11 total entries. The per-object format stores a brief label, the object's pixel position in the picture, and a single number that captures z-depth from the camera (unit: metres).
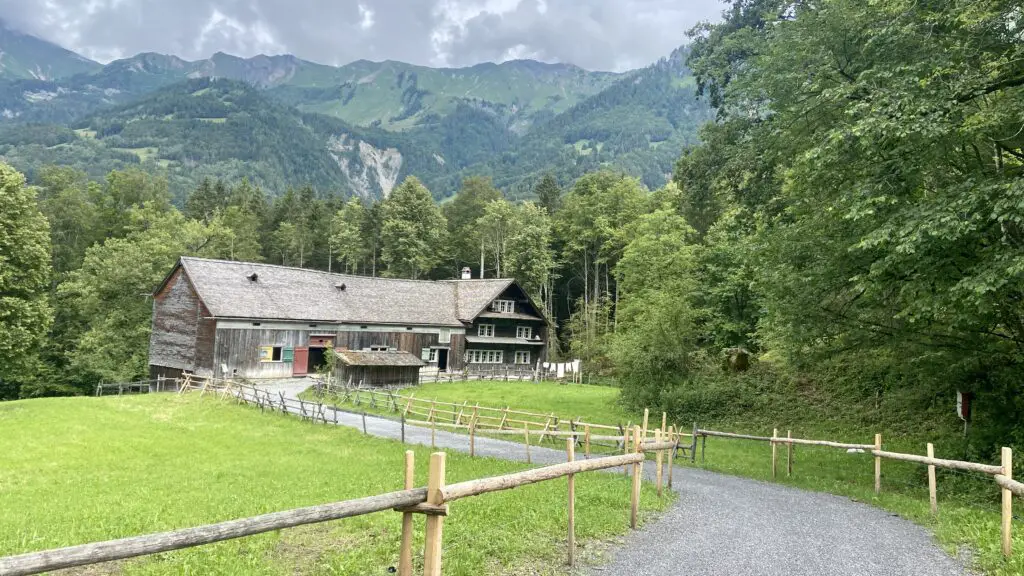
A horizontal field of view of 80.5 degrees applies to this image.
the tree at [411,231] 71.50
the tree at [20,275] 28.42
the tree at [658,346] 29.34
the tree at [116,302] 46.62
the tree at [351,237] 75.94
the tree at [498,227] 71.94
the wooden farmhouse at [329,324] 41.00
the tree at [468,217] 77.69
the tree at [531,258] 66.12
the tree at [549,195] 83.06
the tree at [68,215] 60.41
